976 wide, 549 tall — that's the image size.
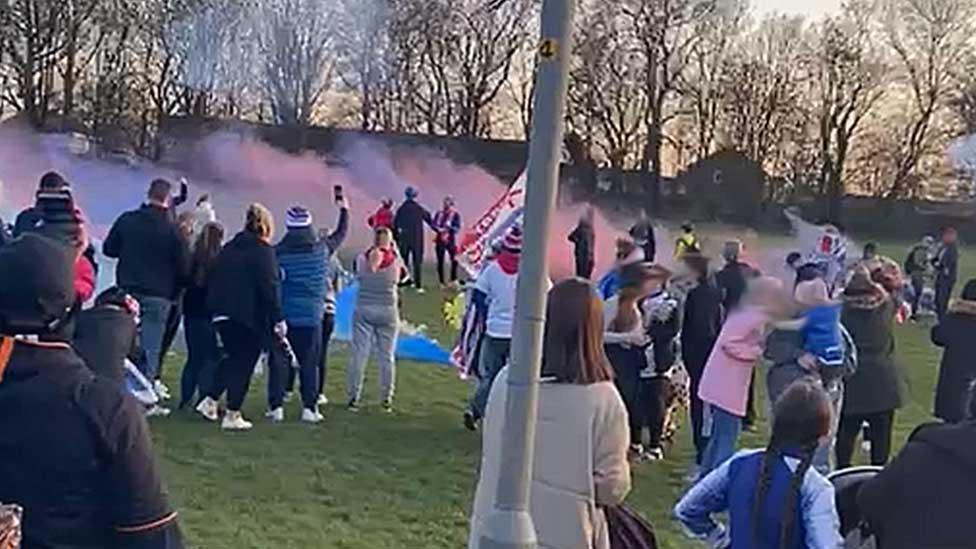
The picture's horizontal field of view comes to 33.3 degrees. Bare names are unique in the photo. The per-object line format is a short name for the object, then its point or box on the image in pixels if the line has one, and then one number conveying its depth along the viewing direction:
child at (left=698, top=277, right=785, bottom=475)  10.05
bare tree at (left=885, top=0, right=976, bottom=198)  57.97
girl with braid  5.05
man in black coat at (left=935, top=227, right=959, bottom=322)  27.53
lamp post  4.21
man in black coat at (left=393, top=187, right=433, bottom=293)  28.19
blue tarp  16.67
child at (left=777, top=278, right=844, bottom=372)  9.66
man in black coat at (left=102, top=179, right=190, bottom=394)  11.40
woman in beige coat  5.28
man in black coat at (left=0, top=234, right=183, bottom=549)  3.71
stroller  5.17
